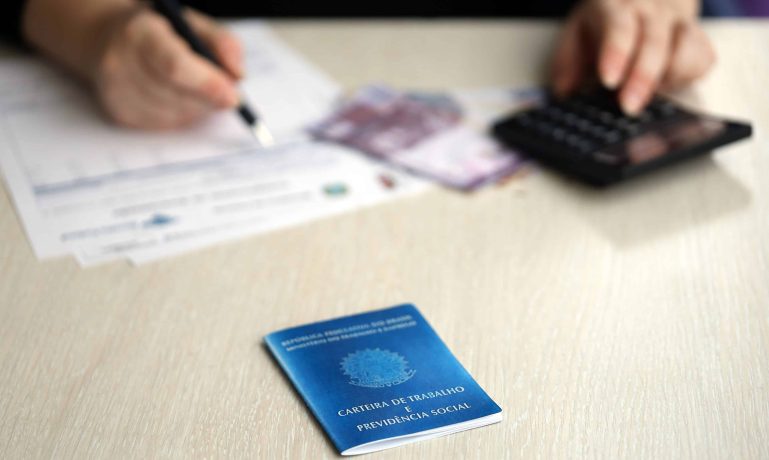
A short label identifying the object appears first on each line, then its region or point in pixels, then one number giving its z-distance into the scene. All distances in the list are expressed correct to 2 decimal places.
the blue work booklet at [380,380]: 0.98
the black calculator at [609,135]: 1.22
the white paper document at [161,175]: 1.16
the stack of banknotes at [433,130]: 1.25
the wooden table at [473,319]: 0.98
